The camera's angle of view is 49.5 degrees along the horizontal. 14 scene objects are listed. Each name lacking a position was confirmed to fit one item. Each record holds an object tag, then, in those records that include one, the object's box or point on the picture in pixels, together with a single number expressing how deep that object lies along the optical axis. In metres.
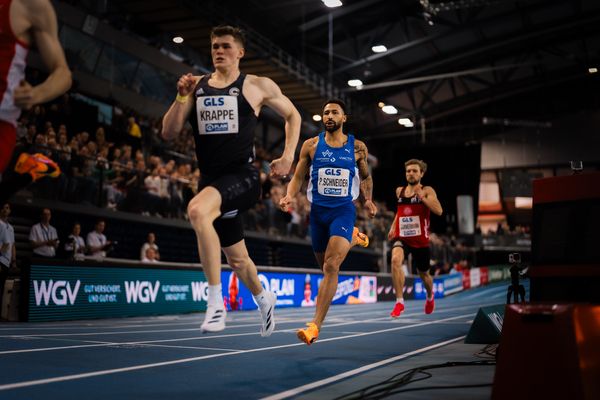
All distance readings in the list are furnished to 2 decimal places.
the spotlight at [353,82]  24.51
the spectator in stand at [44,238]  13.37
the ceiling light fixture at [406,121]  26.85
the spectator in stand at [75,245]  13.62
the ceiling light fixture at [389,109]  24.63
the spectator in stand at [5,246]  12.08
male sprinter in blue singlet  6.87
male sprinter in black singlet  5.10
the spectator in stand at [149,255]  15.89
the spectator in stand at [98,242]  14.41
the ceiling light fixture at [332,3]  17.17
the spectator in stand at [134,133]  19.45
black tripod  5.86
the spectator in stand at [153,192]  16.69
